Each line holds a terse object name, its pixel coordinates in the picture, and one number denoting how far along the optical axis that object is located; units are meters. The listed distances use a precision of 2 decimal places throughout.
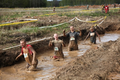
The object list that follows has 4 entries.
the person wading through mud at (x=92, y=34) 19.73
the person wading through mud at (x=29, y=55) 11.26
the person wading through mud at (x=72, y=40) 16.80
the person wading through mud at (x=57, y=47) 14.18
